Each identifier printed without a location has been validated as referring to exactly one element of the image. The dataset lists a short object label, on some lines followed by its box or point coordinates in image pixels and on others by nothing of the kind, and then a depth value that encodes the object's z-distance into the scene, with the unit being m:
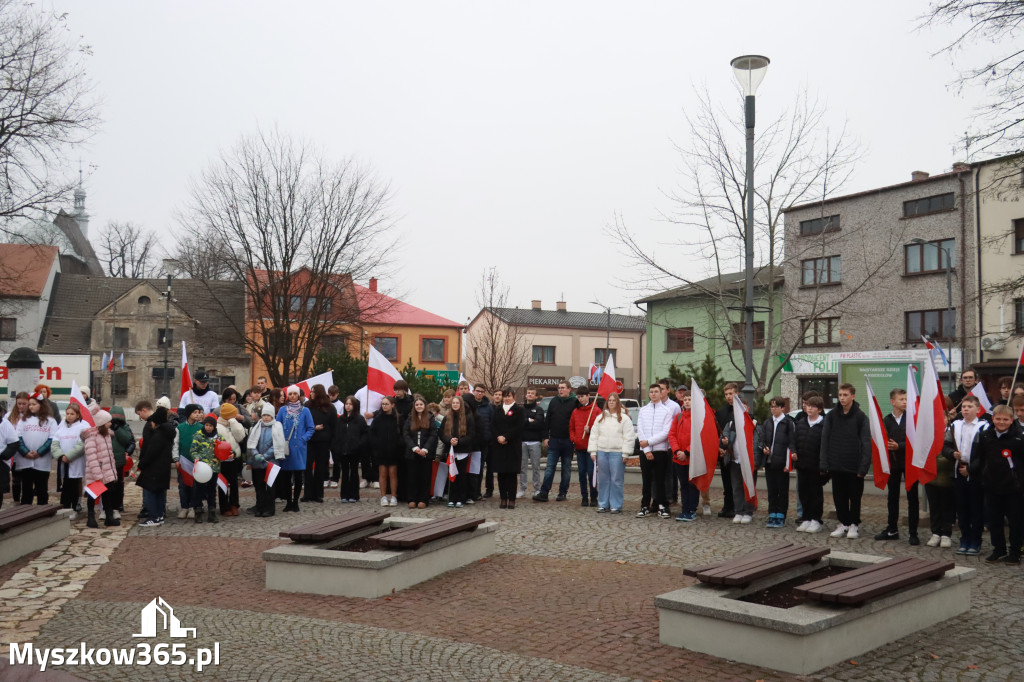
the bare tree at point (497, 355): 35.50
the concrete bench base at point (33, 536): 9.69
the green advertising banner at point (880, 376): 19.92
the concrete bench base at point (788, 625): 5.75
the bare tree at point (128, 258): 69.56
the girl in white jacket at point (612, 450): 13.71
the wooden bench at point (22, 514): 9.58
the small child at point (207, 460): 12.41
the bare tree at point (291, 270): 34.47
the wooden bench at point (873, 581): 6.04
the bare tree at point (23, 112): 22.75
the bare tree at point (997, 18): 14.01
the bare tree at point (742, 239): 21.14
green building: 45.31
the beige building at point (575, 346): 74.50
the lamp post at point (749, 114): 14.04
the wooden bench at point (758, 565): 6.54
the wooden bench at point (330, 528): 8.61
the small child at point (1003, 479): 9.19
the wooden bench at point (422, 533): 8.28
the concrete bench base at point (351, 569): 7.89
